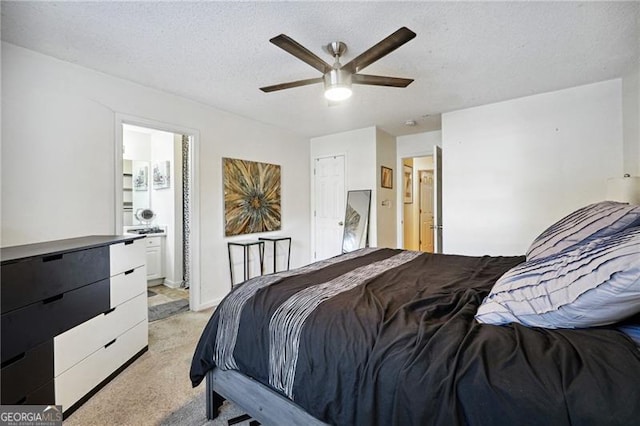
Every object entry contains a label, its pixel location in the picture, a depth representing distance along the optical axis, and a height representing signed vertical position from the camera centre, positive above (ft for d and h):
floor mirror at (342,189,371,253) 14.85 -0.37
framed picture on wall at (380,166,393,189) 15.33 +2.00
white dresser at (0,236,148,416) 4.70 -2.06
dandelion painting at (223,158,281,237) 12.32 +0.79
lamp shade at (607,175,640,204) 7.18 +0.58
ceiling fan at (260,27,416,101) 5.50 +3.27
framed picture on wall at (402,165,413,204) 17.52 +1.87
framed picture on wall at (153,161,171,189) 14.25 +2.00
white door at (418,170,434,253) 20.59 +0.21
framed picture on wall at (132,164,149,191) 15.26 +1.99
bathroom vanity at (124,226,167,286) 13.99 -1.81
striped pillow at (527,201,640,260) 4.07 -0.22
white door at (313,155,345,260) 15.88 +0.46
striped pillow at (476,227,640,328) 2.75 -0.84
